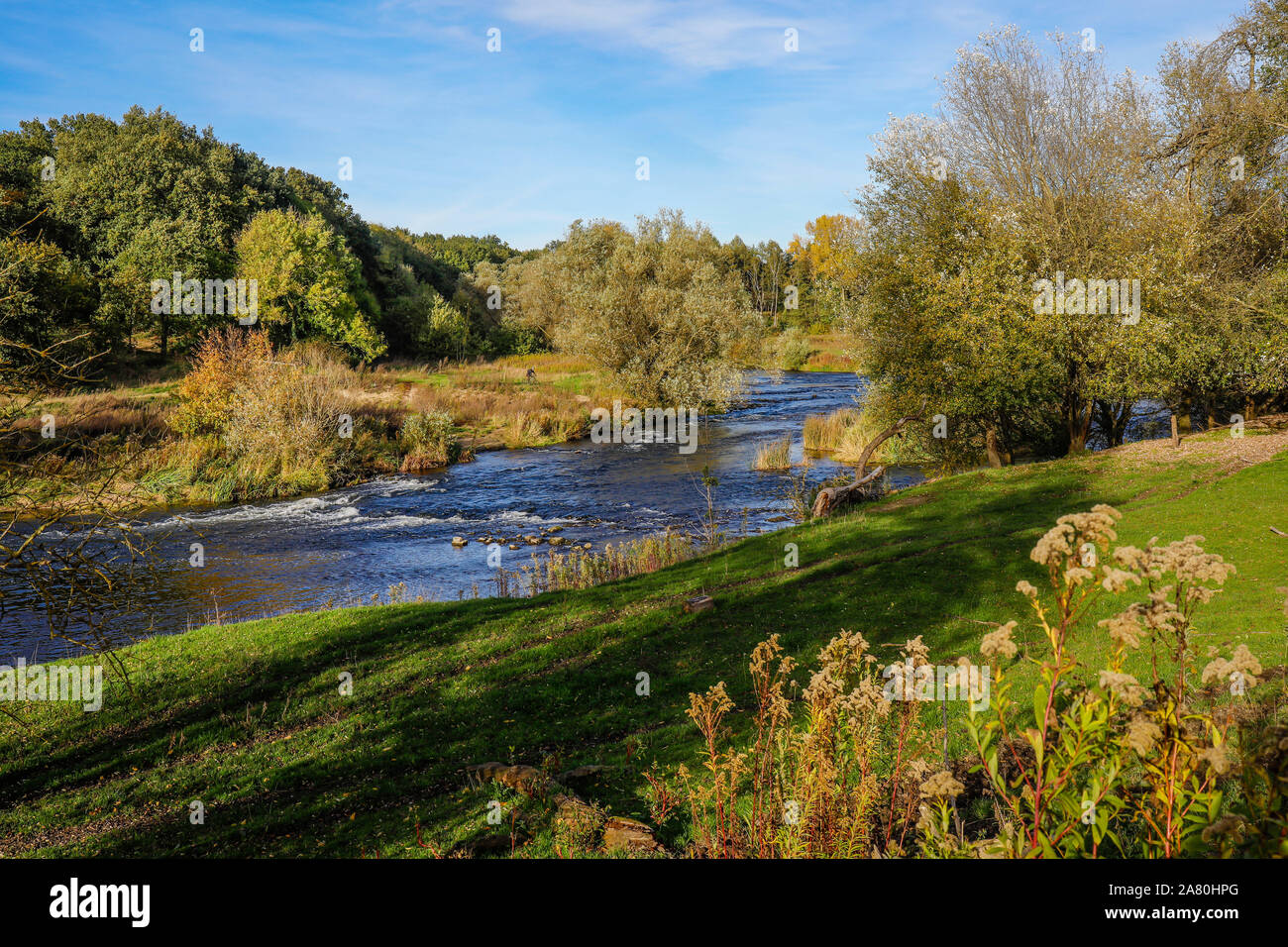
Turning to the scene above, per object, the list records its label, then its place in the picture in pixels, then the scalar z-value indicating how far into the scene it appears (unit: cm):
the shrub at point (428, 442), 3216
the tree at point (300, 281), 4656
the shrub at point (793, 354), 6200
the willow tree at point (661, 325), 4059
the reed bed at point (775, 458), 2884
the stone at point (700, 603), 1248
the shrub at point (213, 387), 2898
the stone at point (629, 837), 536
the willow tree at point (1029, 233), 1989
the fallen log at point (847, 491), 1914
